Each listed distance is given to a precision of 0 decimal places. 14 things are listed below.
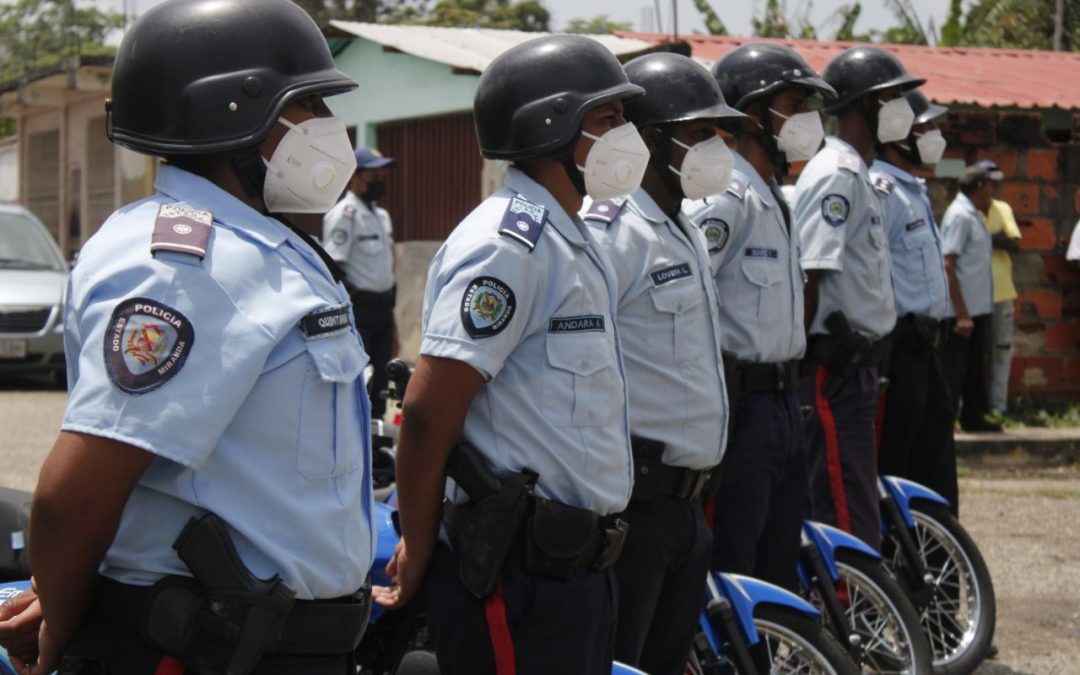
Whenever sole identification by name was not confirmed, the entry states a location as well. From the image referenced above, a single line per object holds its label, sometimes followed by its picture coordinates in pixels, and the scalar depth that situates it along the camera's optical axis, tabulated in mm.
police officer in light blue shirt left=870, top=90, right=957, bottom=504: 6070
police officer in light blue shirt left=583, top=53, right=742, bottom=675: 3777
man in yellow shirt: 11227
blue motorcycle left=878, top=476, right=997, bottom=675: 5828
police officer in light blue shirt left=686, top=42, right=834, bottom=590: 4555
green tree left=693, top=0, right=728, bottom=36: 20219
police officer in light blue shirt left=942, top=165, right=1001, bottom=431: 9953
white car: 14125
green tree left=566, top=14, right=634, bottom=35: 39031
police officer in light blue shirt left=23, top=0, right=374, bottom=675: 2236
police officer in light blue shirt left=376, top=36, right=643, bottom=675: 3184
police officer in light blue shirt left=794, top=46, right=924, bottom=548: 5457
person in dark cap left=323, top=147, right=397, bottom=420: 10914
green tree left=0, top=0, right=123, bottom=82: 42688
